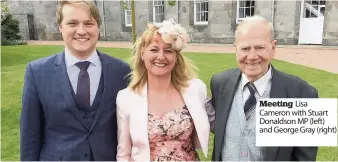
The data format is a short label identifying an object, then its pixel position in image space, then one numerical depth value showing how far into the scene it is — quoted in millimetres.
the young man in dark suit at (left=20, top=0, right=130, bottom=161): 2469
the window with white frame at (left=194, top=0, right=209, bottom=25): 18719
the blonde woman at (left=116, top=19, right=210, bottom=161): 2617
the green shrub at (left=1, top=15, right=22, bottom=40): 20888
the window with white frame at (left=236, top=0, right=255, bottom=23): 17297
